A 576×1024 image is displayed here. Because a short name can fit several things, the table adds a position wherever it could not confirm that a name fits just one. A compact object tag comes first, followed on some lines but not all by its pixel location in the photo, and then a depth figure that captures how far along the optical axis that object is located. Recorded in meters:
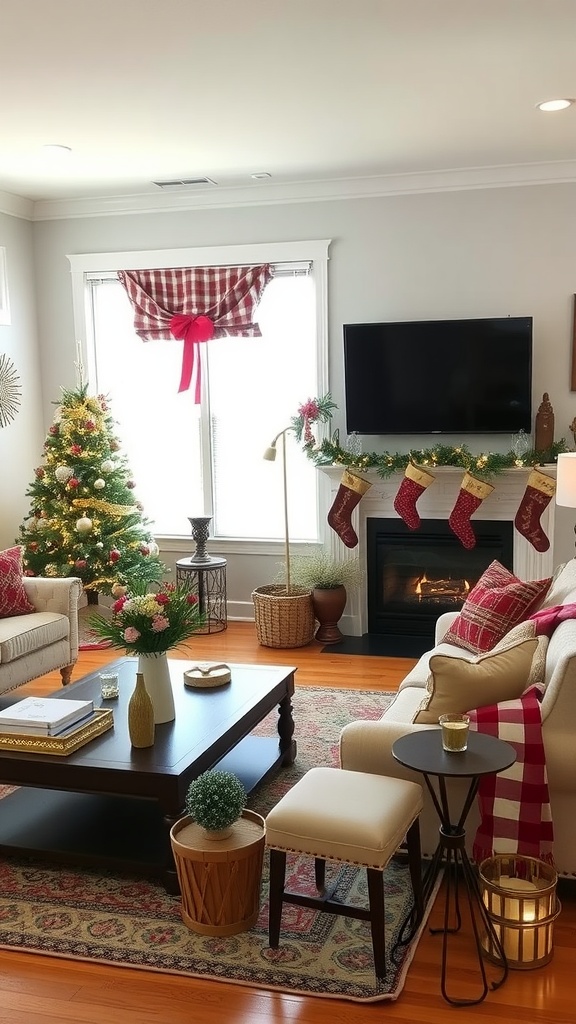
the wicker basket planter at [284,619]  5.99
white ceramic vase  3.40
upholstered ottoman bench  2.49
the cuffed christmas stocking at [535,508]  5.54
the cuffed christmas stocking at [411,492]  5.80
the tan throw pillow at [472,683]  2.88
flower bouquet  3.25
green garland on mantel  5.64
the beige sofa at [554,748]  2.74
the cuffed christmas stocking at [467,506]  5.66
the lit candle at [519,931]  2.56
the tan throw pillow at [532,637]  2.96
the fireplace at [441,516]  5.80
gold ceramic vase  3.22
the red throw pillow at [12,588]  5.01
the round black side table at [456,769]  2.45
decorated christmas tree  6.12
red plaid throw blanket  2.73
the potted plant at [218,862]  2.74
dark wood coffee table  3.05
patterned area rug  2.59
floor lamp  5.96
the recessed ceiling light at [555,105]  4.45
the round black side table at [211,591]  6.45
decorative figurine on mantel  5.70
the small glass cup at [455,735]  2.53
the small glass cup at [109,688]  3.77
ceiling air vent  6.01
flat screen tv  5.75
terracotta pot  6.09
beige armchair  4.69
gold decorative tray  3.19
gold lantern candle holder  2.55
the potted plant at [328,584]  6.09
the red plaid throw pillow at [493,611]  3.88
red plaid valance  6.36
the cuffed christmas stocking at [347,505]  5.98
